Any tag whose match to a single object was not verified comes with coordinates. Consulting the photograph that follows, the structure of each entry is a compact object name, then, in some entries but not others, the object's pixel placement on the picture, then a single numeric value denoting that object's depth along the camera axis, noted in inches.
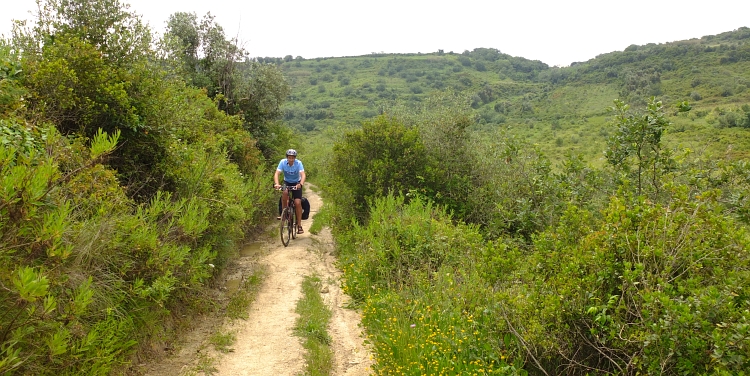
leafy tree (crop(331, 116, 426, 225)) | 425.1
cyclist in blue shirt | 420.8
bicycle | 414.9
